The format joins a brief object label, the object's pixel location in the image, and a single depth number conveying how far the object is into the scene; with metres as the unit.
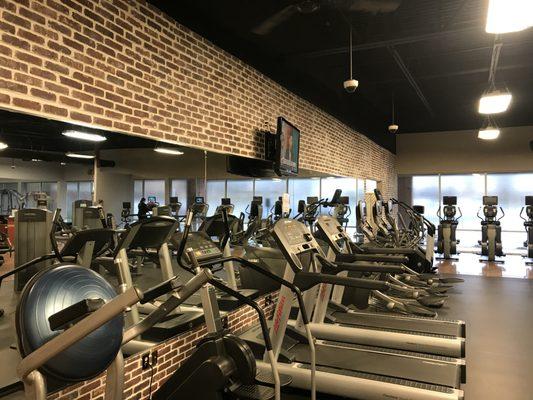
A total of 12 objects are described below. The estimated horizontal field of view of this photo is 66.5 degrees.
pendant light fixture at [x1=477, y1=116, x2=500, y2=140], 7.48
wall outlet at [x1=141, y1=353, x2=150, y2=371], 2.93
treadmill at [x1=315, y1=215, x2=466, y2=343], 4.08
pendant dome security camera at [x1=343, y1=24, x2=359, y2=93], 5.08
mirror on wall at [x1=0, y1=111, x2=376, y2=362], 2.66
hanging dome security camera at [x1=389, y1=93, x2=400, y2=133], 8.77
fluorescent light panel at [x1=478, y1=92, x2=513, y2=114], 5.25
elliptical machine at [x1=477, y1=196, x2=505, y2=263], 10.01
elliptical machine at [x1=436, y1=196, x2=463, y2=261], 10.40
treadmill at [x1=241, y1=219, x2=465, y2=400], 2.90
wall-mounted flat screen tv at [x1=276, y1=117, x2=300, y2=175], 4.83
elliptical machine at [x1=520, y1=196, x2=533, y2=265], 9.73
